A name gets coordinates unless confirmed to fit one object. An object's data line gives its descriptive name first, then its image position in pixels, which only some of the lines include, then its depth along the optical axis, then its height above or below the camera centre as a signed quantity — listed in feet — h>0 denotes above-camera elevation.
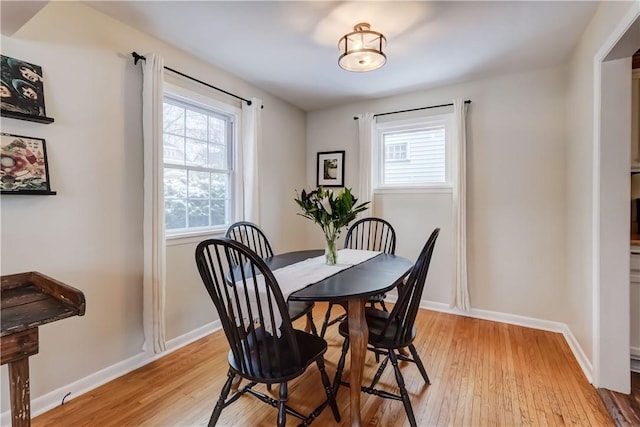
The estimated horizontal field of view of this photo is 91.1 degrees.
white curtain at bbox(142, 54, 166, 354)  7.34 +0.19
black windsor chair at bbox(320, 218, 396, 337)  9.93 -1.05
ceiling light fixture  6.86 +3.54
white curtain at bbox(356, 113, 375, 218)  11.94 +1.97
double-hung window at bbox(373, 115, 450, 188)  11.16 +2.07
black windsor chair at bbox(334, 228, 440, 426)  5.26 -2.17
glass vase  6.88 -0.92
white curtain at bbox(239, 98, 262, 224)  10.23 +1.53
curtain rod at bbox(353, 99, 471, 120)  10.33 +3.59
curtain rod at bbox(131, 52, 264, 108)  7.29 +3.59
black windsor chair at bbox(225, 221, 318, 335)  6.80 -1.27
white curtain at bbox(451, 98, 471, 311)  10.27 +0.34
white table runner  5.24 -1.27
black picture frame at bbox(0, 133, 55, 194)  5.33 +0.77
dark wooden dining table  4.93 -1.36
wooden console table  3.68 -1.36
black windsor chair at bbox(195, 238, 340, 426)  4.35 -2.01
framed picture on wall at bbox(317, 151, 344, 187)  13.01 +1.69
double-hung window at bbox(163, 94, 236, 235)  8.50 +1.26
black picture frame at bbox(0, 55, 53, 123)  5.33 +2.08
